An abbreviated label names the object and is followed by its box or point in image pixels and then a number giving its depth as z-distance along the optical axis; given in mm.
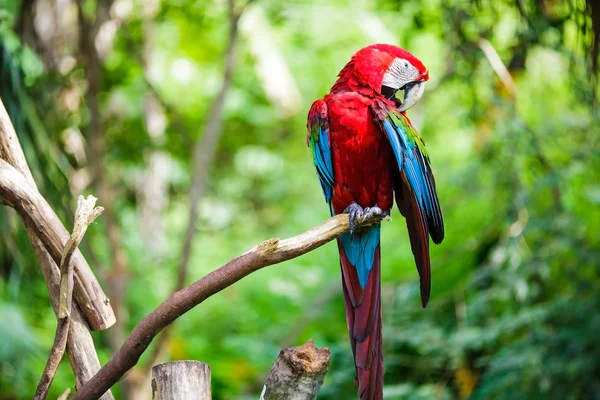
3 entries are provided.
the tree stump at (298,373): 5007
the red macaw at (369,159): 5263
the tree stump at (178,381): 5037
